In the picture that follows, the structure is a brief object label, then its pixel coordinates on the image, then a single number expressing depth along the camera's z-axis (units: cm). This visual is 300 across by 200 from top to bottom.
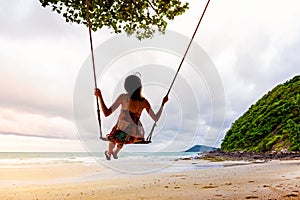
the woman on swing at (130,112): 443
